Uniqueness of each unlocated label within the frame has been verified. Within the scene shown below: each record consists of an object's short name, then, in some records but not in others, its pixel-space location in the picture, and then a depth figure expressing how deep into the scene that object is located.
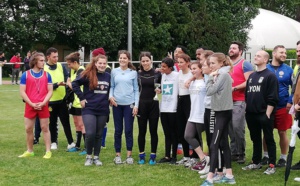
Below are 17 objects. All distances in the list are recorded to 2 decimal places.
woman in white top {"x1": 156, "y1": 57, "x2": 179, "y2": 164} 8.17
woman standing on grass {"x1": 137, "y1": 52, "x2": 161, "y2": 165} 8.24
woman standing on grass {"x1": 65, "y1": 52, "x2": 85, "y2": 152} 9.34
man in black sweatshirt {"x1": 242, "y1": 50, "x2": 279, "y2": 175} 7.43
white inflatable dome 52.28
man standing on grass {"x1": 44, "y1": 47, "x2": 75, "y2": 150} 9.46
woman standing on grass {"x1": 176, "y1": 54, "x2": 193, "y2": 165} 8.07
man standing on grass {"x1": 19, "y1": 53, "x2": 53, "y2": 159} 8.68
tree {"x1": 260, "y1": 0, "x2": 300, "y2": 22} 65.71
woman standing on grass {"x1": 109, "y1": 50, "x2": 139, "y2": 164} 8.25
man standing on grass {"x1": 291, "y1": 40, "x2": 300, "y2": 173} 6.80
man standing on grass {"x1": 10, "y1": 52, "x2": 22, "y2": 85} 26.72
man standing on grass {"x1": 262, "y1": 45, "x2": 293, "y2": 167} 7.98
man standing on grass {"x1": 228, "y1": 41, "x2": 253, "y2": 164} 8.12
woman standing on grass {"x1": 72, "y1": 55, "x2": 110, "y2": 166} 8.15
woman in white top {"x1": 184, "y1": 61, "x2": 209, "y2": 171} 7.63
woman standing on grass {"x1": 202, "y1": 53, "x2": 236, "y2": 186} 6.79
